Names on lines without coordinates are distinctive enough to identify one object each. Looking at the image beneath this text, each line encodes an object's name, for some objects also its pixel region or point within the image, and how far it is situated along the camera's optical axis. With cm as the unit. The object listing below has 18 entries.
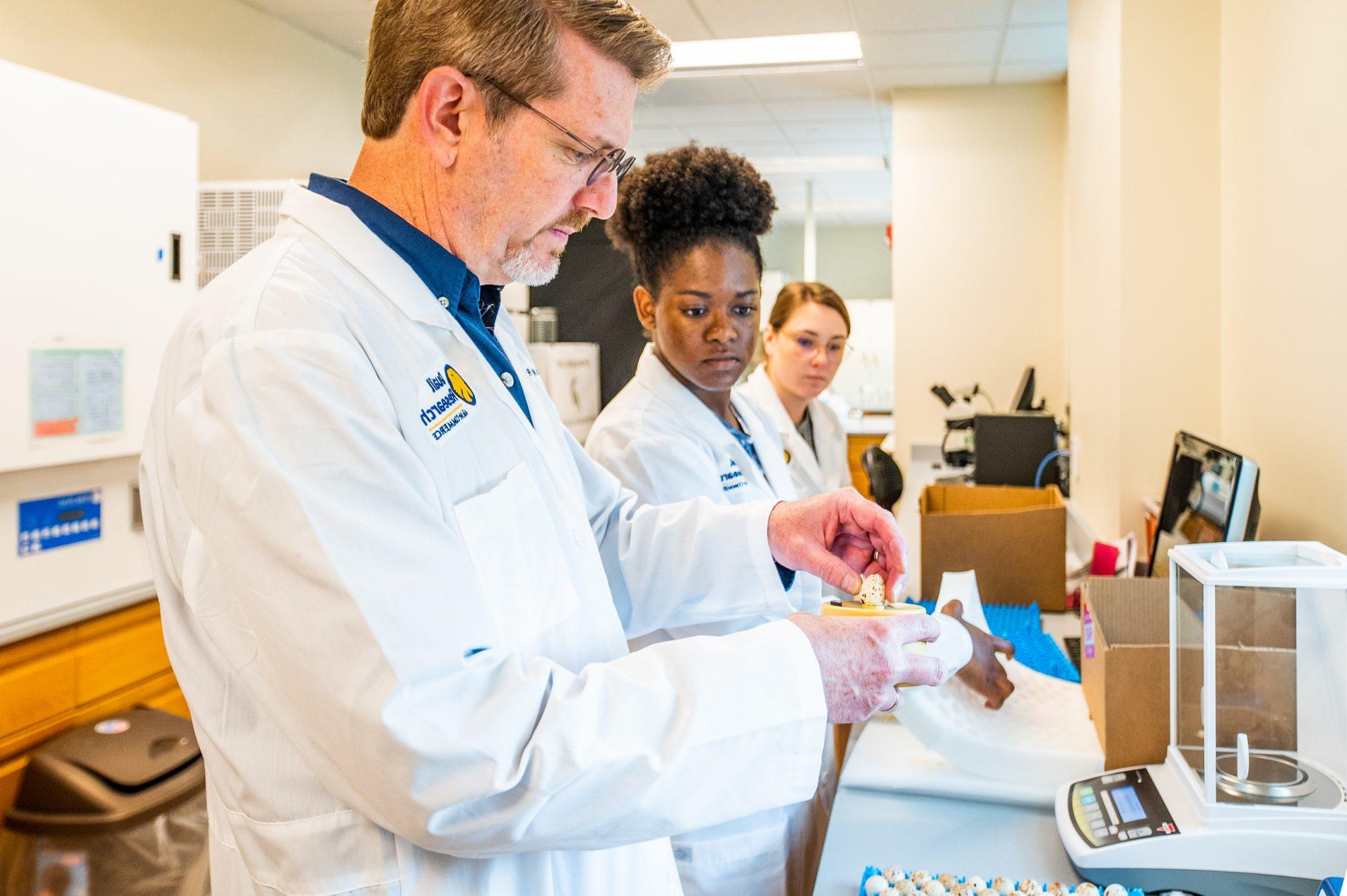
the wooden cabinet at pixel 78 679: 218
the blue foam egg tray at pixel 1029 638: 171
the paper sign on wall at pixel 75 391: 207
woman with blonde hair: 288
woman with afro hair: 153
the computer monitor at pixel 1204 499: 139
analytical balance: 97
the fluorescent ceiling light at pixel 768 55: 426
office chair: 250
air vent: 295
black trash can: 198
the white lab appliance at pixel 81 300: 202
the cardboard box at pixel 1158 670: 104
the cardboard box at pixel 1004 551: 222
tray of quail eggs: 100
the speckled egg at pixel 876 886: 100
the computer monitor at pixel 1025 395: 408
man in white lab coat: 65
